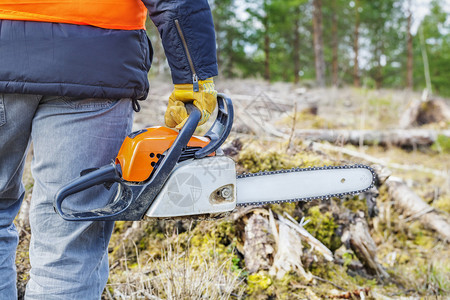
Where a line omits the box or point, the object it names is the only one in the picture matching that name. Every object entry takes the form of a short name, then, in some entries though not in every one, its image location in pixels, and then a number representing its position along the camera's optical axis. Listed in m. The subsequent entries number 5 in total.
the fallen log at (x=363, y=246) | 2.37
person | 1.17
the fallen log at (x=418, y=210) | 3.09
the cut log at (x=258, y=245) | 2.12
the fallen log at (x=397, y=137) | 6.44
